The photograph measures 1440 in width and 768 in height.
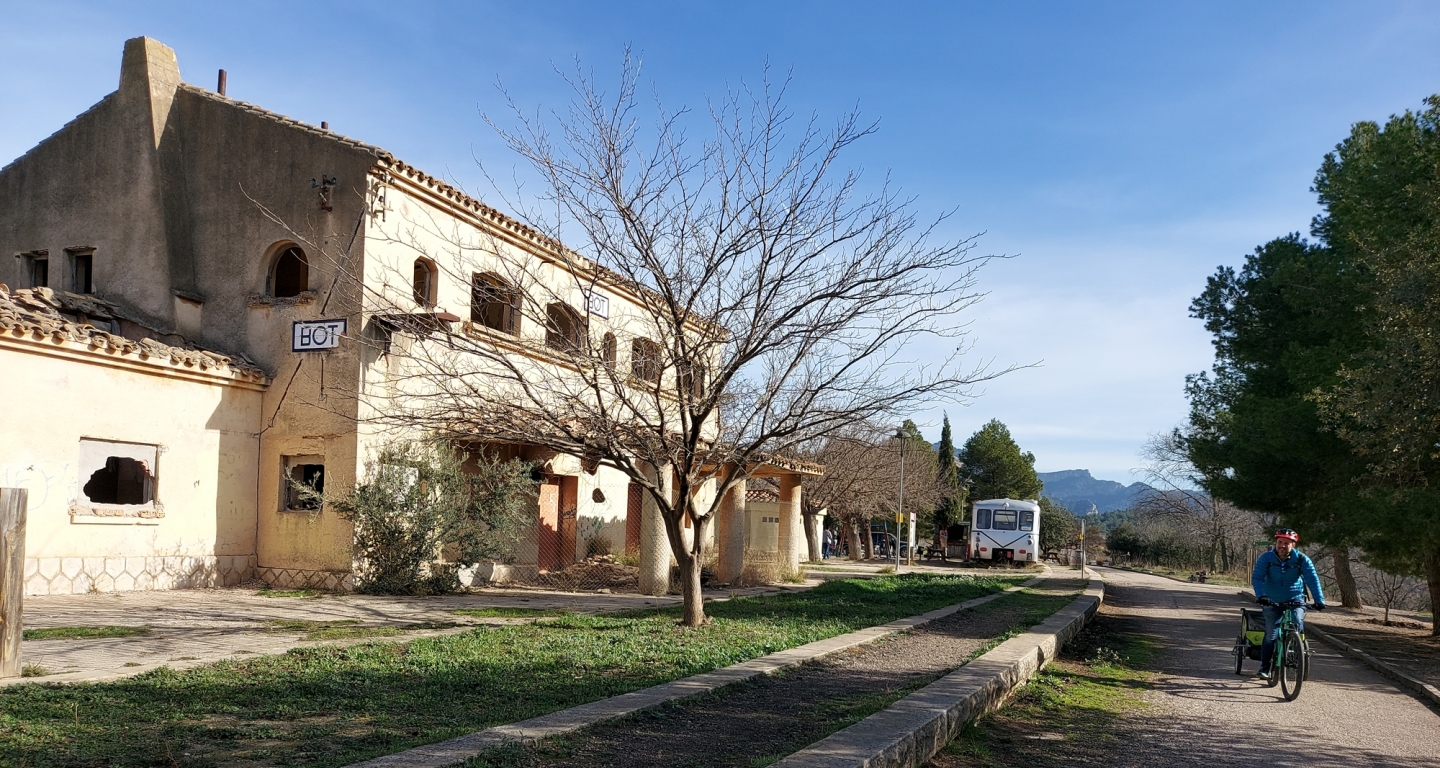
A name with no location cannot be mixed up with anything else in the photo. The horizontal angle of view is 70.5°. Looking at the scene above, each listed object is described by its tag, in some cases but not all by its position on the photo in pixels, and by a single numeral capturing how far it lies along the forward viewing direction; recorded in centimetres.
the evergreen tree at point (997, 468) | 6931
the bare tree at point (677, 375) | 1047
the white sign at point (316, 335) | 1552
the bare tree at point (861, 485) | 4159
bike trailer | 1035
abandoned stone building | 1376
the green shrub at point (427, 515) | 1533
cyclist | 991
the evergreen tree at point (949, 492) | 6094
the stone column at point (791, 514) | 2383
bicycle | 950
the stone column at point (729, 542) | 2044
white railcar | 4244
